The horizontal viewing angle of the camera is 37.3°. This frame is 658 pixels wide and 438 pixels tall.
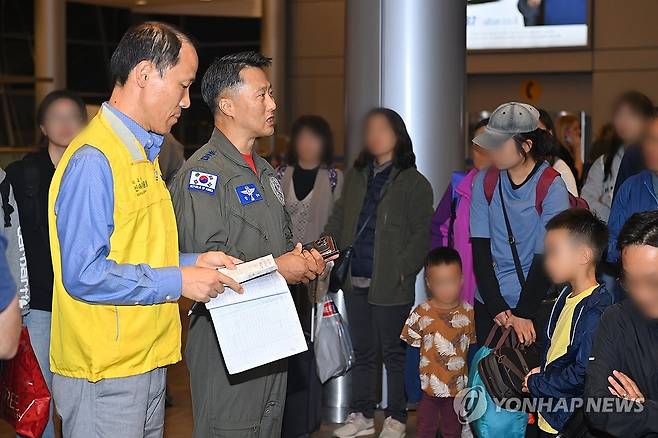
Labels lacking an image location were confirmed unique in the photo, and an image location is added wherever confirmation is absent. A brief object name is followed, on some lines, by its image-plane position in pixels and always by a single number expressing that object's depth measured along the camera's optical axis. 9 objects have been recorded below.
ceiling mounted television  15.28
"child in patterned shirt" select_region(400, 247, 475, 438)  4.91
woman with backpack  4.30
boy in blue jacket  3.28
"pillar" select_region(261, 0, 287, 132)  17.48
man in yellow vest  2.44
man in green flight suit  3.17
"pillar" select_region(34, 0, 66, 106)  16.28
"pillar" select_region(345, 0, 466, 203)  6.06
